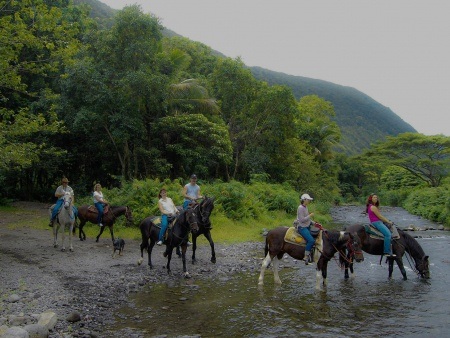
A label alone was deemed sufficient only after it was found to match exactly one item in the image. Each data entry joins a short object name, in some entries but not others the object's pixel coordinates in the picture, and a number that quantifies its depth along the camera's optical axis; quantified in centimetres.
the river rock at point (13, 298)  786
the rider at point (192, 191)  1278
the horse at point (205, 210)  1117
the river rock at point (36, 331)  612
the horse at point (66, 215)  1309
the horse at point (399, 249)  1092
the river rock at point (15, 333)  565
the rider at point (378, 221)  1121
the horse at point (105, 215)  1523
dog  1296
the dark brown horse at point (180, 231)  1079
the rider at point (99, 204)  1512
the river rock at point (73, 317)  720
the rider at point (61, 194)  1320
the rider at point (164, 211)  1155
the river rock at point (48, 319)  654
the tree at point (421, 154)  4009
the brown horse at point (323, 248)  985
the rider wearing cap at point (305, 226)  991
